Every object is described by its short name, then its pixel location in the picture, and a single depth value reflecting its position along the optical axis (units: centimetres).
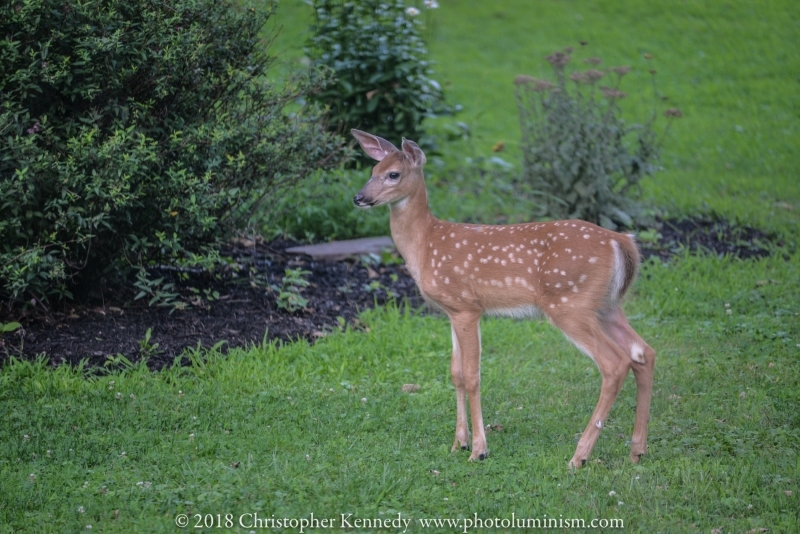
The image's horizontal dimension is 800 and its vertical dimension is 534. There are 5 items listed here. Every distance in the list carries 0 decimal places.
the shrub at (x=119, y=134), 1217
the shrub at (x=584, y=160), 1853
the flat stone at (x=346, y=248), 1714
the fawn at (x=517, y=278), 1013
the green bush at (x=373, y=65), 2014
